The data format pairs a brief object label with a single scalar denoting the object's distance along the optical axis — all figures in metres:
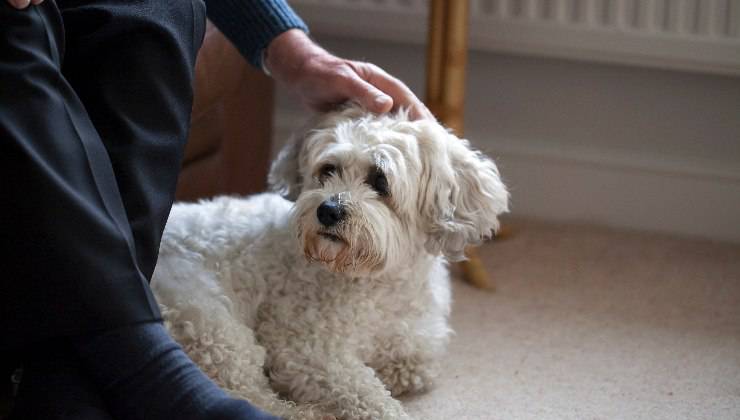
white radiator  2.00
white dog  1.52
